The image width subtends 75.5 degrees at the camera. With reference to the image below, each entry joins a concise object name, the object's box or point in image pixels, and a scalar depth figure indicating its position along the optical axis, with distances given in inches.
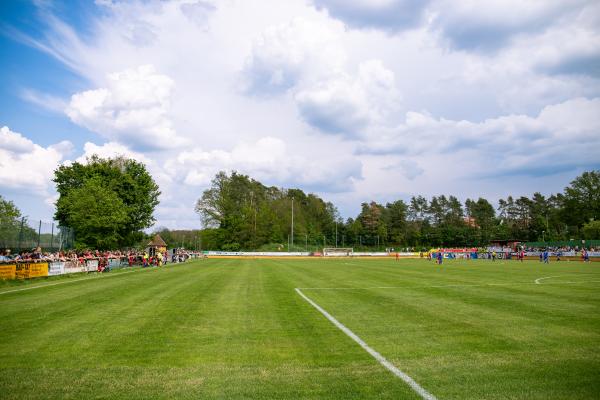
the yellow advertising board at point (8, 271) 848.9
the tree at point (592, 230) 3610.2
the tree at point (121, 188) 2224.3
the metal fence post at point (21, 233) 1202.1
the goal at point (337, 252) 3272.6
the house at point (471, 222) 5778.5
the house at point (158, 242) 3295.3
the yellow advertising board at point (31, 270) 890.1
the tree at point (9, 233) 1166.2
